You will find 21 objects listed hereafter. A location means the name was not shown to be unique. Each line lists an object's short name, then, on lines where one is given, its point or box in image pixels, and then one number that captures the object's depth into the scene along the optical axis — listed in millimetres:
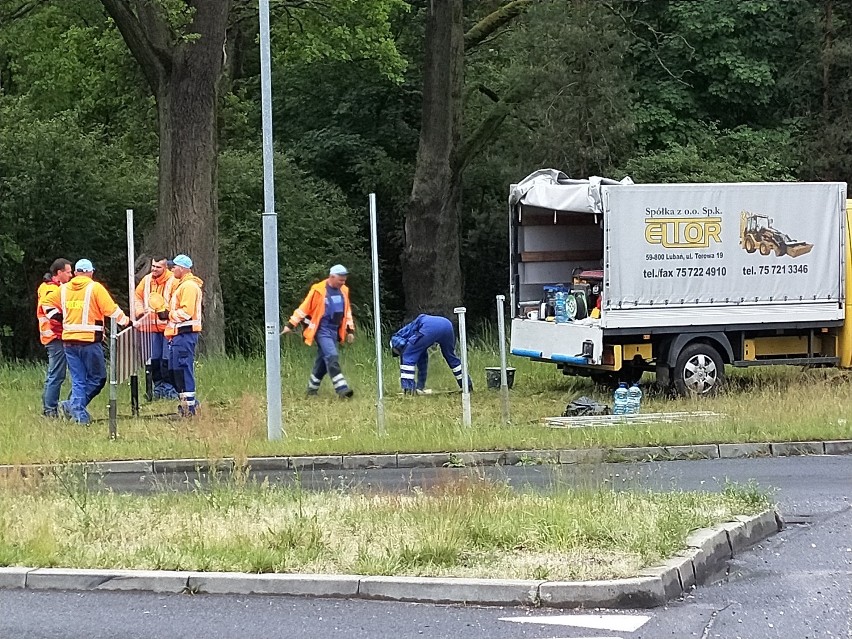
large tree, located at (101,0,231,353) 22797
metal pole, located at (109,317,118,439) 13797
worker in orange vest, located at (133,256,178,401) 16875
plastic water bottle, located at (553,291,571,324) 17922
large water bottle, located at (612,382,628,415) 15477
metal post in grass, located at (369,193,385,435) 12688
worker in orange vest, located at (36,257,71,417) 15508
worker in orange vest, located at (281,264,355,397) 17766
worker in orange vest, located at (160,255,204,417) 15578
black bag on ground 15523
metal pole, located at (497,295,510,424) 14083
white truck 17094
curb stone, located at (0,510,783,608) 7184
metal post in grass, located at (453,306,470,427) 13750
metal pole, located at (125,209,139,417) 16047
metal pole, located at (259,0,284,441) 13859
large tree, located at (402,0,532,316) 30234
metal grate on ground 14516
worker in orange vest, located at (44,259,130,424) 15156
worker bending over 17812
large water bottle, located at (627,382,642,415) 15469
